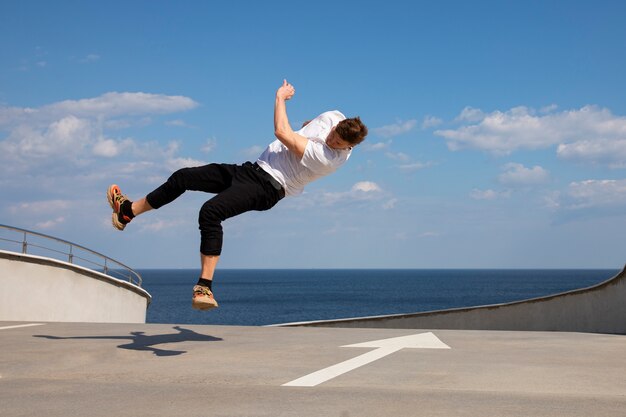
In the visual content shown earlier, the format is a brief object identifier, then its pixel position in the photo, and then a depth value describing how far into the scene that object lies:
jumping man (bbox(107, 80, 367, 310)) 6.30
